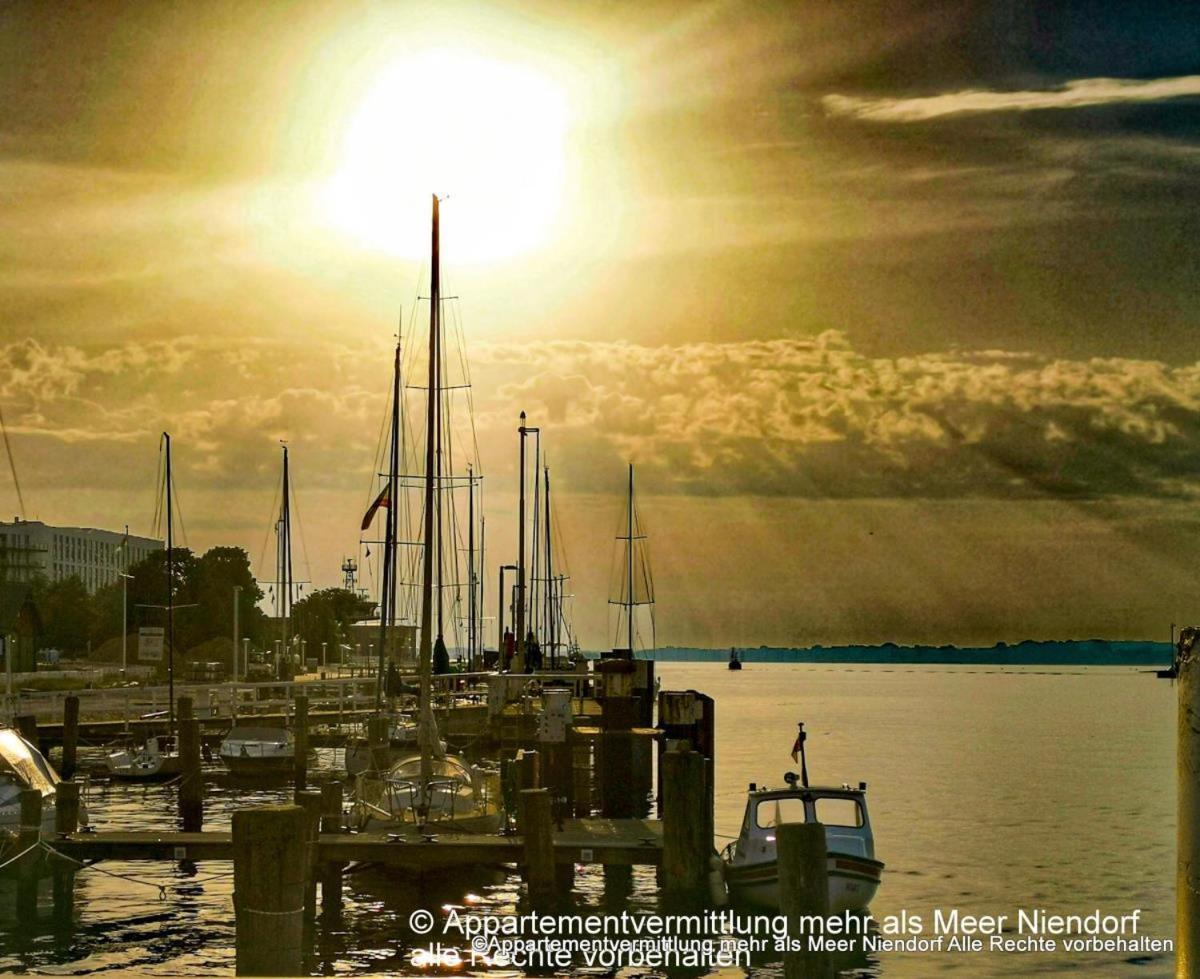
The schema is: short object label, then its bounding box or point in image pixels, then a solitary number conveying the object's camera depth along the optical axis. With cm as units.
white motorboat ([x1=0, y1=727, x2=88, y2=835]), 2883
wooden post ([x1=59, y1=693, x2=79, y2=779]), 5162
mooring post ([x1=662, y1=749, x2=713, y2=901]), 2680
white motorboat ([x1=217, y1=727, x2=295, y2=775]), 5875
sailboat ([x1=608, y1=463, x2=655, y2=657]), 12719
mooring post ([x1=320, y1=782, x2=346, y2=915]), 2775
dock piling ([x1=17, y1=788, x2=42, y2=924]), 2789
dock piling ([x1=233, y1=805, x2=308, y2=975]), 1377
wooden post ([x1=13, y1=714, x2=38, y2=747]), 4954
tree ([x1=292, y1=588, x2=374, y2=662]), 18542
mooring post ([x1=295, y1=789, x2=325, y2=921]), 2620
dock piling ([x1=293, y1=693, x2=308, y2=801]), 4859
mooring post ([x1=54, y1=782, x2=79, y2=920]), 2809
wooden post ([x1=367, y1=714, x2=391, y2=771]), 5219
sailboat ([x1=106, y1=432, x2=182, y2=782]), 5644
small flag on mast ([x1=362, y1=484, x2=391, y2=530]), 5994
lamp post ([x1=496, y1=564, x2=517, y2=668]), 8061
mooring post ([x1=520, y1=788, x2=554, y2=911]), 2630
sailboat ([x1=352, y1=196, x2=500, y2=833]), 3023
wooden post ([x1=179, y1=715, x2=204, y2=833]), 3400
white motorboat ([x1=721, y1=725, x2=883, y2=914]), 2900
